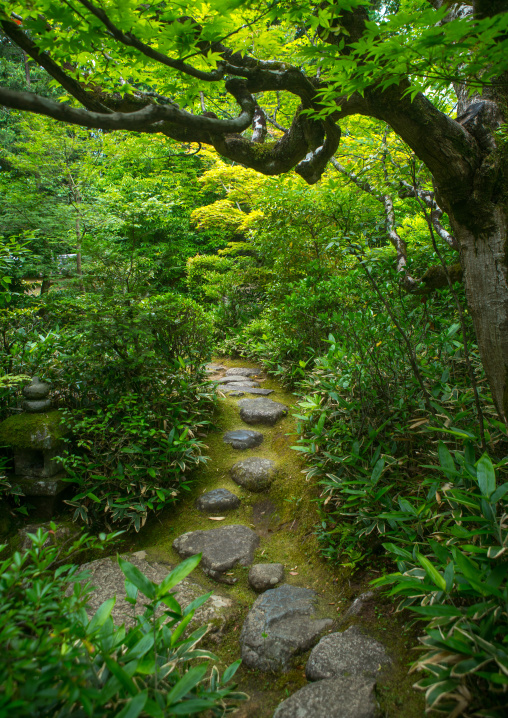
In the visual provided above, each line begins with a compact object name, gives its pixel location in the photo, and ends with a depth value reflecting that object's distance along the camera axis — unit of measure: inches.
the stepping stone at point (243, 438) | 150.9
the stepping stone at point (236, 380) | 213.2
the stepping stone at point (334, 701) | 56.7
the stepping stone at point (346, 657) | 64.1
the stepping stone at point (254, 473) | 130.0
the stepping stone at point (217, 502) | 123.4
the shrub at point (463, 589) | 45.6
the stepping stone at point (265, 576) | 94.1
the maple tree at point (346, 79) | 62.7
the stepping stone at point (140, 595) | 84.2
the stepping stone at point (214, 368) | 241.8
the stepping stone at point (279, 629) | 74.3
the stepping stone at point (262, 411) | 165.2
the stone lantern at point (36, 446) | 117.5
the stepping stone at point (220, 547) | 100.8
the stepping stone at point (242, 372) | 235.5
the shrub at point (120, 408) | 116.6
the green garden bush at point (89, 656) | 38.5
